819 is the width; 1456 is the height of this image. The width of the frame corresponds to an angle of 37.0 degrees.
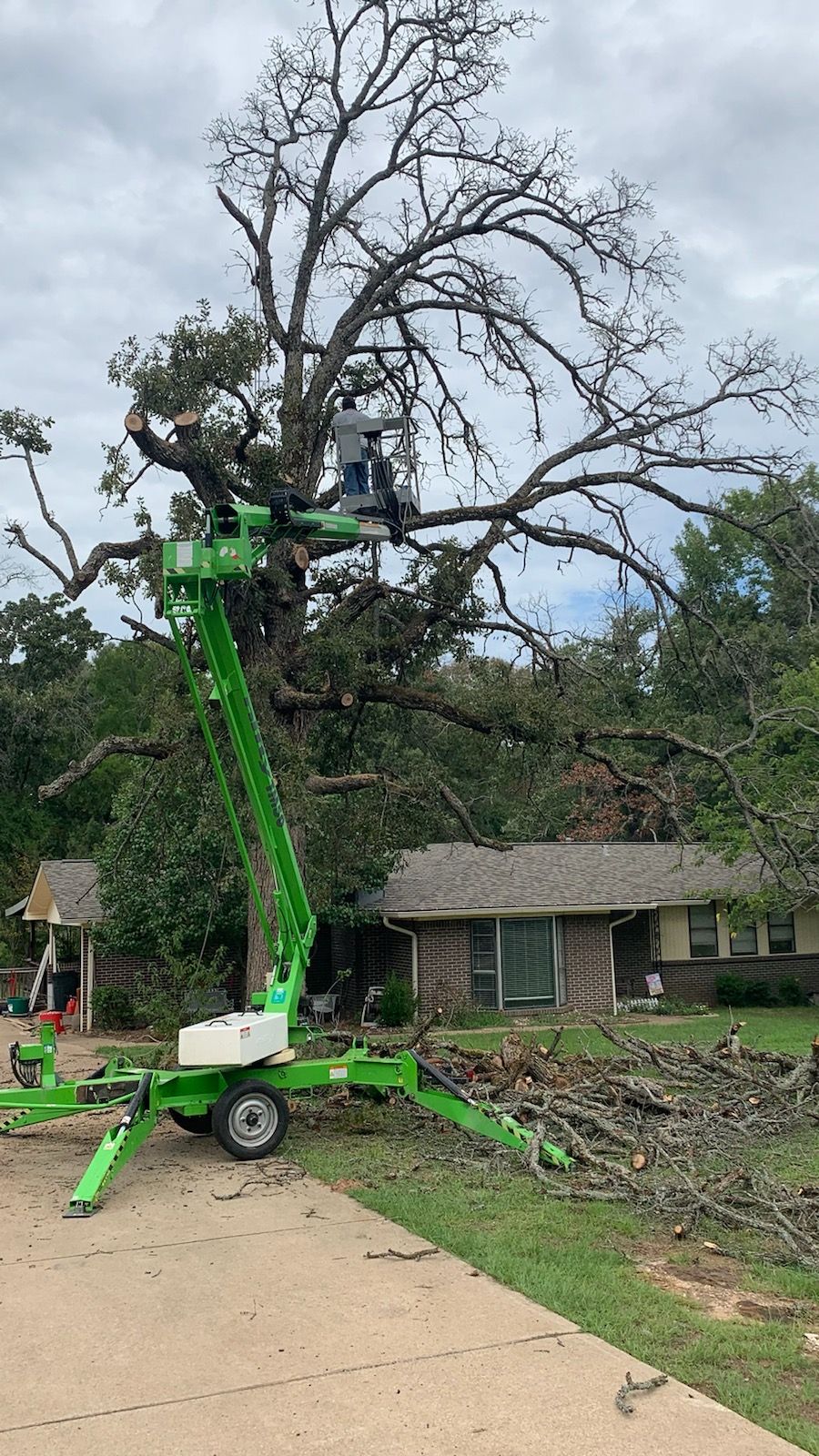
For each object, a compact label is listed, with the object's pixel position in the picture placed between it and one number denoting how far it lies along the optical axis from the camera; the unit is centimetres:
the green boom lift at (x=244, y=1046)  990
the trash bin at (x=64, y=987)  2616
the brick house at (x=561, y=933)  2448
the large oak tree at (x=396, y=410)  1435
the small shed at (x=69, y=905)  2406
